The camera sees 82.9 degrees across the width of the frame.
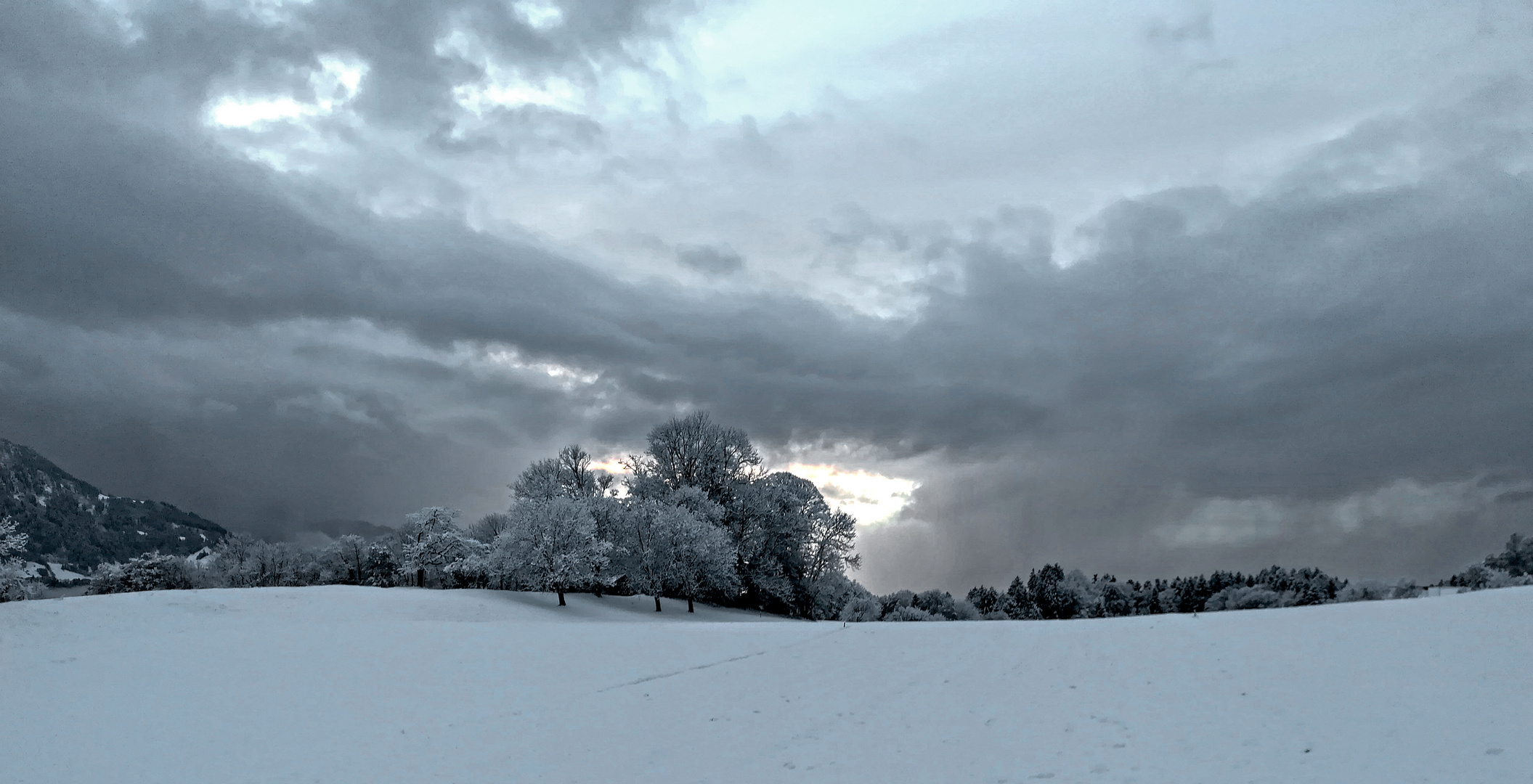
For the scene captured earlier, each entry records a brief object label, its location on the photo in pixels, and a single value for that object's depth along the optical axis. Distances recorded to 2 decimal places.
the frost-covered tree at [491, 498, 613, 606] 46.47
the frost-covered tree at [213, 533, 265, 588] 79.38
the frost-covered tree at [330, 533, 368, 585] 83.69
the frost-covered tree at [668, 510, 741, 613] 49.06
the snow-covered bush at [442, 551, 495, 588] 53.56
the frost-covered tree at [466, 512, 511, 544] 72.25
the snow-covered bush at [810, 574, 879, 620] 56.16
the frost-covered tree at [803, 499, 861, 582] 58.72
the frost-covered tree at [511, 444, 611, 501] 61.34
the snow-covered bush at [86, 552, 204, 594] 68.25
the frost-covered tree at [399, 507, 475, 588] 61.91
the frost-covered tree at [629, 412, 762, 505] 60.19
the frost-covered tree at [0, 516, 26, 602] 43.38
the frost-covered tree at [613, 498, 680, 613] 49.28
